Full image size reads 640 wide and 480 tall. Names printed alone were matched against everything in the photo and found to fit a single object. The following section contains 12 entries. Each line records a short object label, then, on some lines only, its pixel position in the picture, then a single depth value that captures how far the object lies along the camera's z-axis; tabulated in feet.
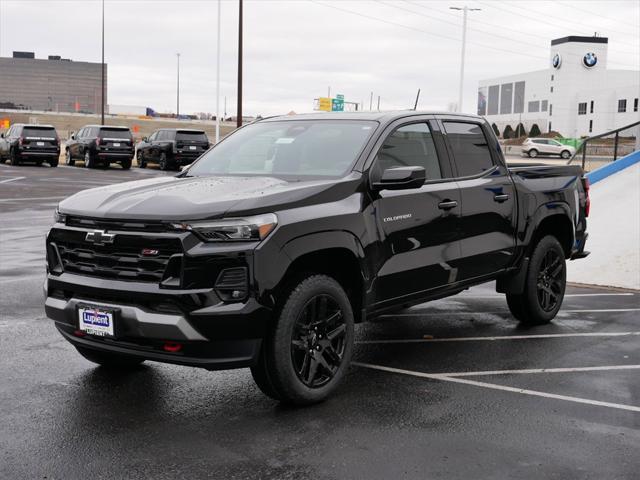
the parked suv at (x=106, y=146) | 111.96
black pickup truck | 15.46
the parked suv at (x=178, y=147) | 113.60
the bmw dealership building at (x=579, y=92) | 355.56
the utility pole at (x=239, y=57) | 126.93
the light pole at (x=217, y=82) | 155.92
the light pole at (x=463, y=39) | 195.31
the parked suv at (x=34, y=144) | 112.68
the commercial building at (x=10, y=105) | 618.44
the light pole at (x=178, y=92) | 399.24
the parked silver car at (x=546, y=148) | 190.80
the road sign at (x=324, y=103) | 236.43
